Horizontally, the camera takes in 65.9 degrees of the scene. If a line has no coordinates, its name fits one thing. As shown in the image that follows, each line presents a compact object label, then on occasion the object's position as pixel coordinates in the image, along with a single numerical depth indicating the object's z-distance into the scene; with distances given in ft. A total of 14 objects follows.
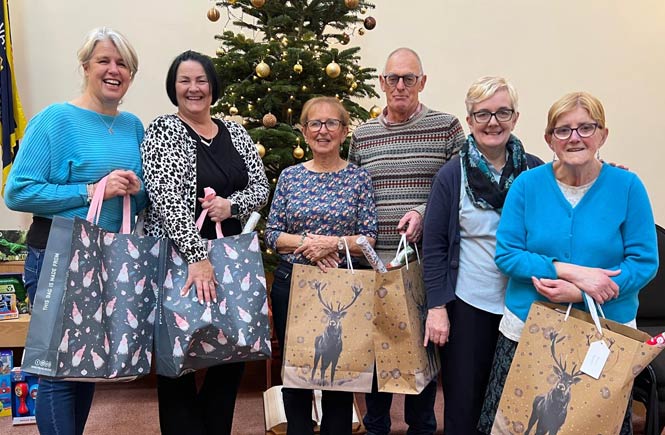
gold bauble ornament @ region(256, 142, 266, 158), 8.24
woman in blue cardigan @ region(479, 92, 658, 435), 4.41
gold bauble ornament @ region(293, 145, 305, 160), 8.31
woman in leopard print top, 4.96
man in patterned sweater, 6.02
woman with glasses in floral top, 5.57
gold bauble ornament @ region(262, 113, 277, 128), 8.30
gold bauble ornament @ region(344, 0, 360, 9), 8.57
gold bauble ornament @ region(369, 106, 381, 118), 9.35
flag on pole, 9.32
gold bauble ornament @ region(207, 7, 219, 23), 9.18
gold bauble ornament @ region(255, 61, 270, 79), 8.23
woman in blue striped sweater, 4.83
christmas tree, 8.50
